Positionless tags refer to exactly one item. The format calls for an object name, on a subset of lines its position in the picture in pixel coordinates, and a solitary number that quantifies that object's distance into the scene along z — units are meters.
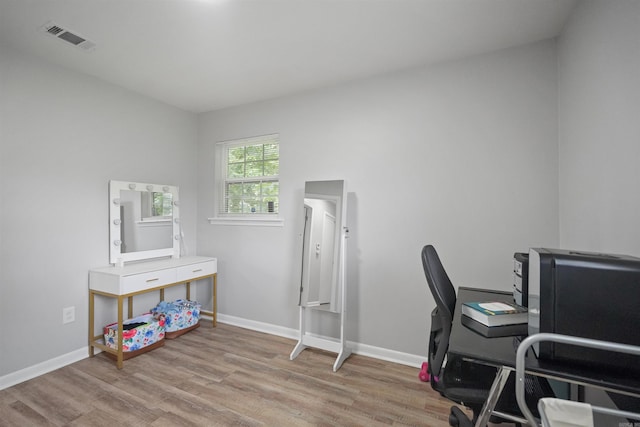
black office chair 1.16
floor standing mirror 2.51
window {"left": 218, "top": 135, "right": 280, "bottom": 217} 3.22
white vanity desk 2.39
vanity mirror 2.77
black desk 0.81
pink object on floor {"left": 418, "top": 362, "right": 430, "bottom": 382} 2.14
